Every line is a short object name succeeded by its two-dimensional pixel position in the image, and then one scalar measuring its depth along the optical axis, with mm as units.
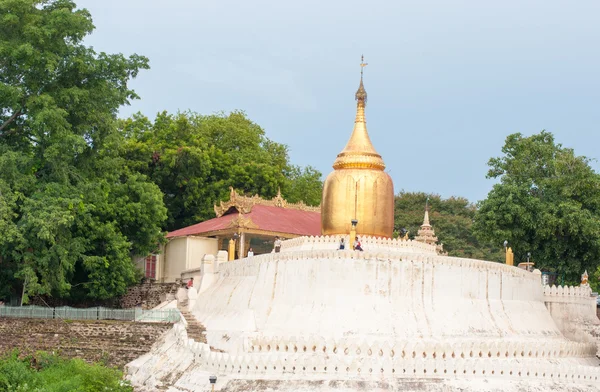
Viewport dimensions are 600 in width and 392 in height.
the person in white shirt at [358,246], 36000
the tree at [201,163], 55656
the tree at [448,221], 67500
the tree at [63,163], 38906
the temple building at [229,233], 47656
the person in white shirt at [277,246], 41125
